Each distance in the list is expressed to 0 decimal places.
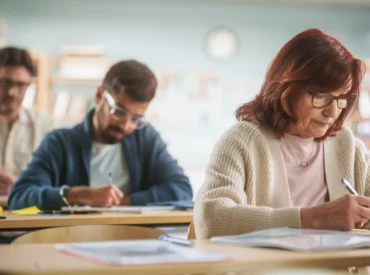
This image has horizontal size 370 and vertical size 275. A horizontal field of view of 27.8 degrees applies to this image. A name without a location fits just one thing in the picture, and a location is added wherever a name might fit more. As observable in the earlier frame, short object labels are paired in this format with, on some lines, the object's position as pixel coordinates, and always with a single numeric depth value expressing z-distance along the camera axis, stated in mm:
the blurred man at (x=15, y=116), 4562
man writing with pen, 3412
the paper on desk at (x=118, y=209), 2988
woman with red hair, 2078
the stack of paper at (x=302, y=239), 1587
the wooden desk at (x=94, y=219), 2672
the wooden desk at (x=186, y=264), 1266
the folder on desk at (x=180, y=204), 3170
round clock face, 8078
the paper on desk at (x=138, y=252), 1359
